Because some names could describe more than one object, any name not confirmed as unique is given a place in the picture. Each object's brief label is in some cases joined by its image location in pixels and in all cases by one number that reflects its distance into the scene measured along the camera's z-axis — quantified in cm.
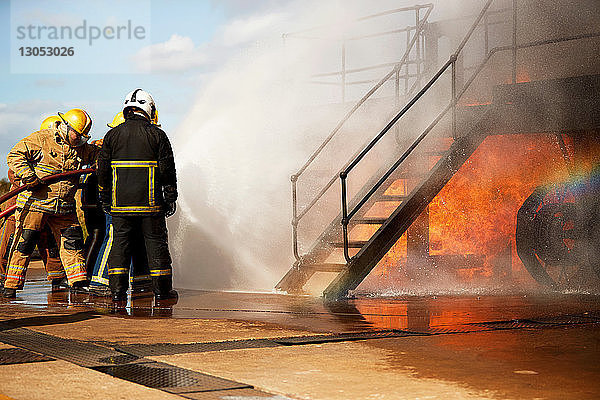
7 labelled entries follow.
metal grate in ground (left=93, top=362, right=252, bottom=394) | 455
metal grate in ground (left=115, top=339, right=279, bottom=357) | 566
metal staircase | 991
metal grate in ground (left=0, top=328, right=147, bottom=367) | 535
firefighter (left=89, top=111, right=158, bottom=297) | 988
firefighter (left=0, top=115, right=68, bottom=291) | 1130
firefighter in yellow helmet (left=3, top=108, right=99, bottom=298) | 1036
